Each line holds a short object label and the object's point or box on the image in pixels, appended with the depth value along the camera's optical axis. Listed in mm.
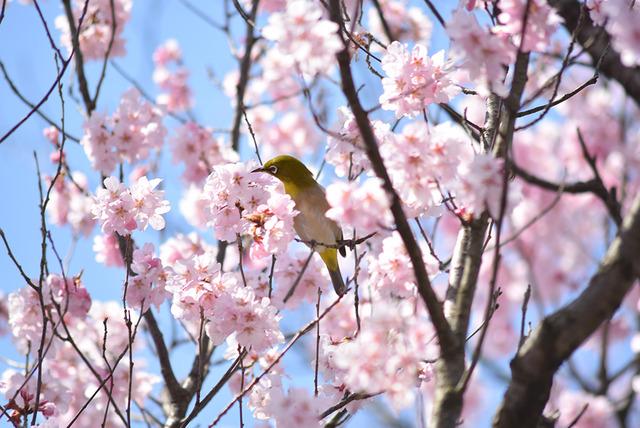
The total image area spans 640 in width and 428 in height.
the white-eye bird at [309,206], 8414
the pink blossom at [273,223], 5996
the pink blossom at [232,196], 6191
